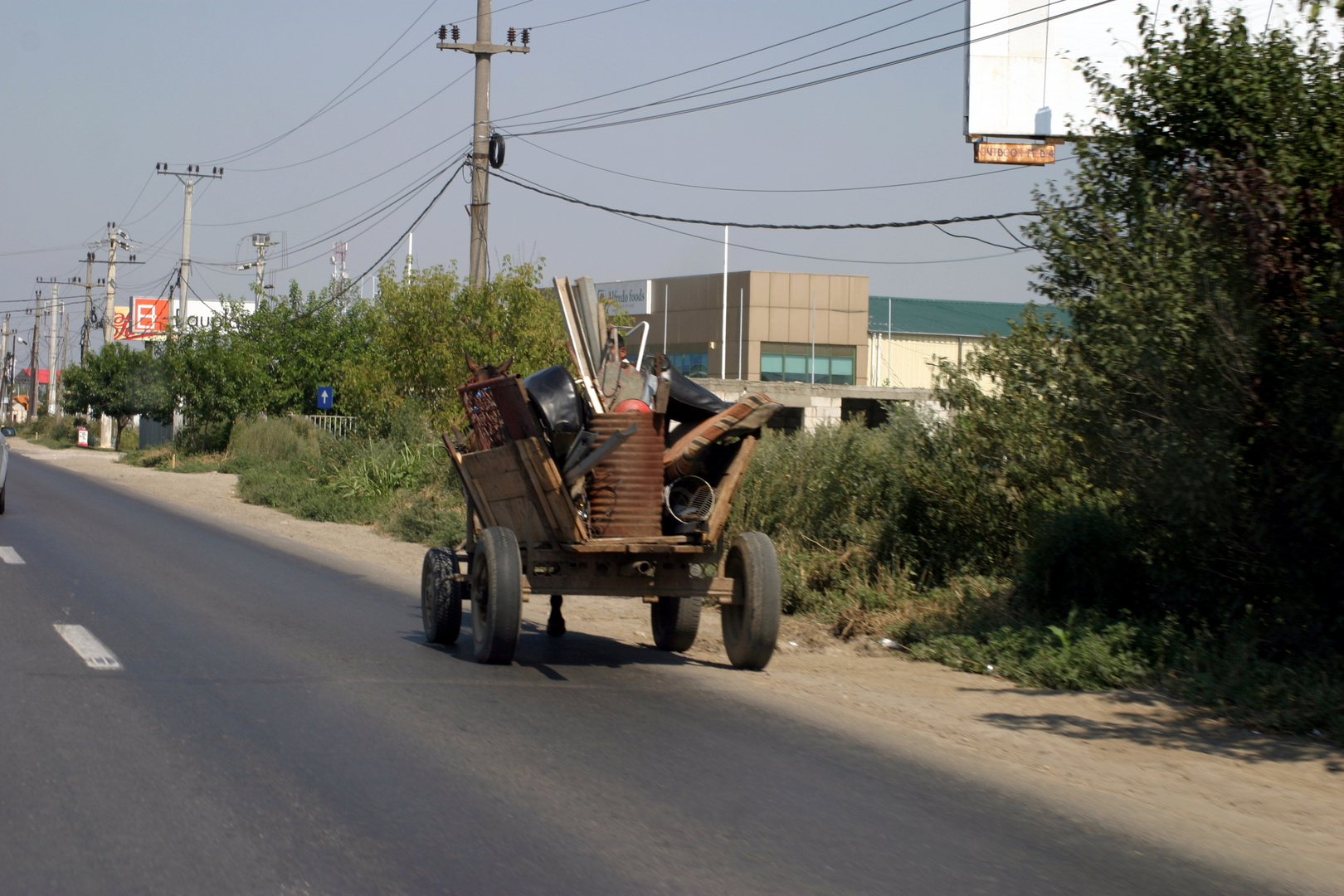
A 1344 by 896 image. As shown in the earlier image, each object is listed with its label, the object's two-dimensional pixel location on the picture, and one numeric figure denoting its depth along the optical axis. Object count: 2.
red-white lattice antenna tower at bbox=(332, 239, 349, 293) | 98.94
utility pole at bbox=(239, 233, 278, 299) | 77.06
